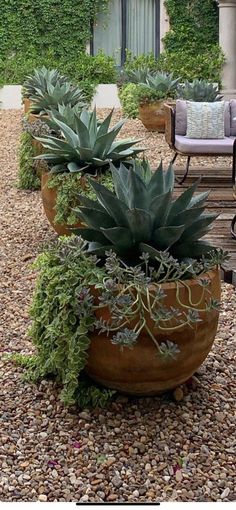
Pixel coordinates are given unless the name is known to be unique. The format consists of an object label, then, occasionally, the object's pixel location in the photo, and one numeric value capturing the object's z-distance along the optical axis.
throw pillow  8.63
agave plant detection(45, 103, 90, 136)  5.74
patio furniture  8.20
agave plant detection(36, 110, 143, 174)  5.24
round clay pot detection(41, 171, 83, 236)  5.84
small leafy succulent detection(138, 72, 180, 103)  11.91
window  19.53
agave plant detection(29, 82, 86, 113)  8.54
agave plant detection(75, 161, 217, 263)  3.22
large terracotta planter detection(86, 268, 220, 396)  3.11
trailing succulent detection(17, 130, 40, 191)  8.10
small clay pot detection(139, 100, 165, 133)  11.86
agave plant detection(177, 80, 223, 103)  10.06
